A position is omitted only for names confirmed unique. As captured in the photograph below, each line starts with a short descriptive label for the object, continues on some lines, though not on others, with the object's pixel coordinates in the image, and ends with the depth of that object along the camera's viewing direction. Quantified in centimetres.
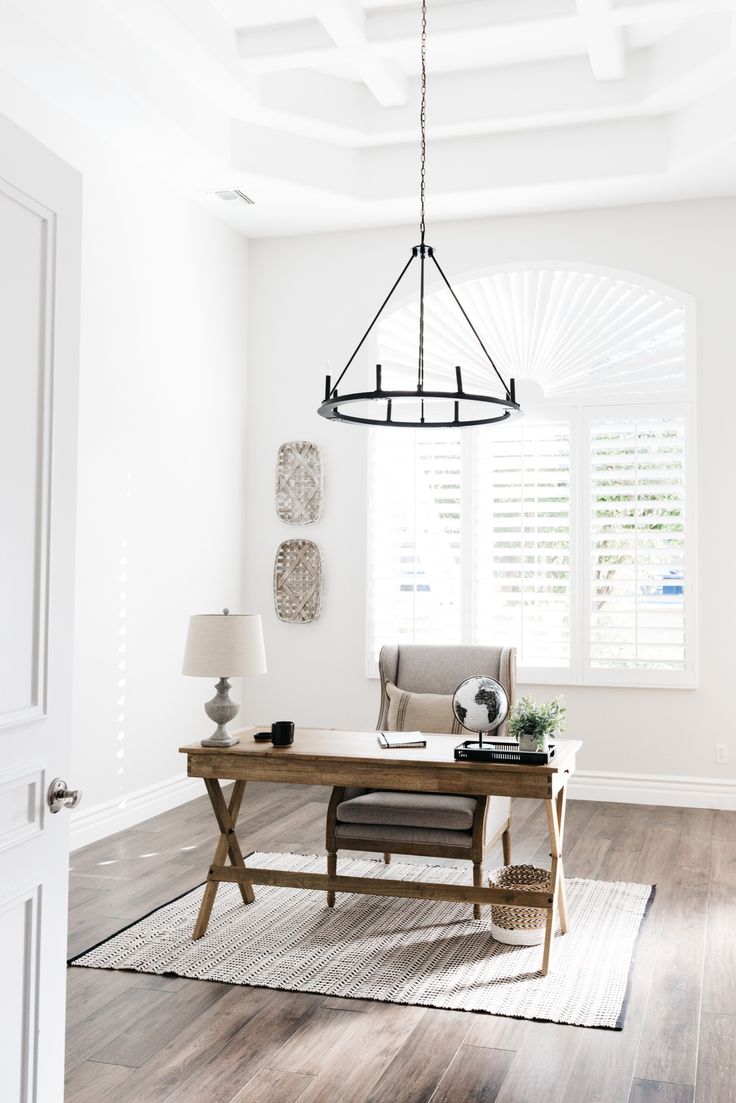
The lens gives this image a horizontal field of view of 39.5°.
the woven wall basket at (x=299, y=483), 658
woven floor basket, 353
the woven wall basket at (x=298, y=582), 654
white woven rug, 315
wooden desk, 336
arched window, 594
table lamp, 370
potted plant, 345
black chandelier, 335
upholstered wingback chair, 364
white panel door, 185
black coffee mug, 369
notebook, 368
